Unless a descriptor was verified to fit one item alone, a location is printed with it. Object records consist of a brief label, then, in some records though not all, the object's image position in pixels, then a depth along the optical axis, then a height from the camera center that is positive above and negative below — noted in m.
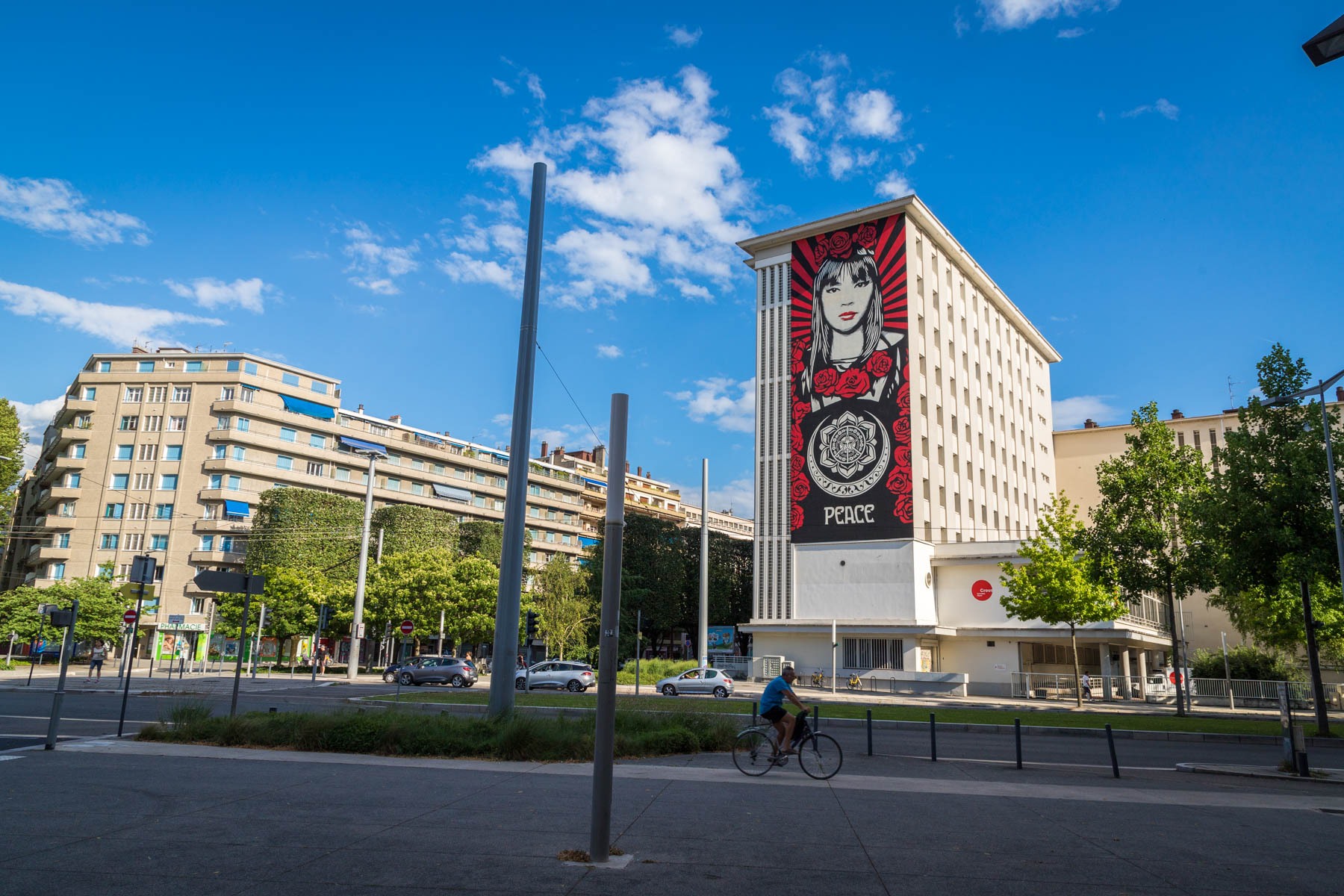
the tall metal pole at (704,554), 45.17 +4.44
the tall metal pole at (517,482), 14.73 +2.63
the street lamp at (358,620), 40.88 +0.41
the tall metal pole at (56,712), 12.23 -1.27
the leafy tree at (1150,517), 29.86 +4.68
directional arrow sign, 13.78 +0.72
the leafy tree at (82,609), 50.16 +0.70
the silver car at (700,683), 36.31 -1.84
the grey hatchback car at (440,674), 37.56 -1.79
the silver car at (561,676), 36.06 -1.70
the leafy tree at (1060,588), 35.53 +2.46
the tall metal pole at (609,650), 6.45 -0.10
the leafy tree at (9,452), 56.53 +10.86
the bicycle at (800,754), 12.05 -1.52
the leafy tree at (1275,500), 21.61 +3.89
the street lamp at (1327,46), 5.83 +4.08
